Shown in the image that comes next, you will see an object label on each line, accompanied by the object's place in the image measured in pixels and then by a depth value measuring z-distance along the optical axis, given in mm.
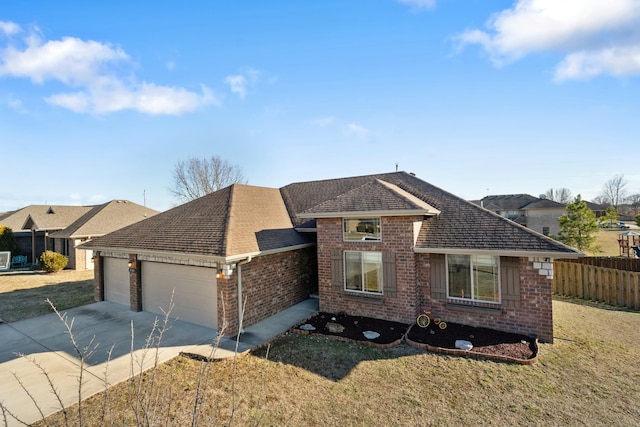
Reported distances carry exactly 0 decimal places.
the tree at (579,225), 19953
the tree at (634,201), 75250
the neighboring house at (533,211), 38625
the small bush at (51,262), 19953
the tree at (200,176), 34906
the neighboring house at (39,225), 24328
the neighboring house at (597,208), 51906
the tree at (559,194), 89481
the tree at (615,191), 78700
